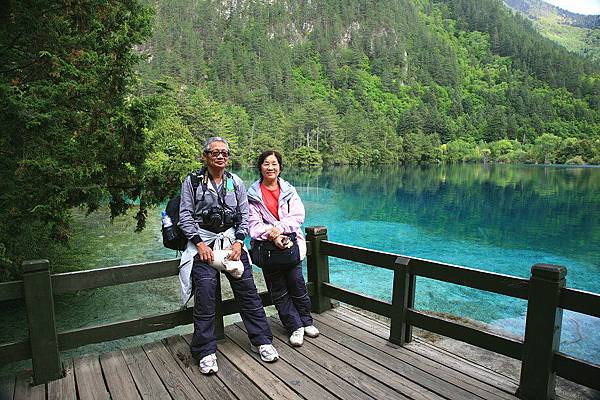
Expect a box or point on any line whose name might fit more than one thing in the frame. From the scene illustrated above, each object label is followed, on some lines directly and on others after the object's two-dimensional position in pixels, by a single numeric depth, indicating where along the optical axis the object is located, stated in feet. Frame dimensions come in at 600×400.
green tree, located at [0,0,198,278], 15.62
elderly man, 10.96
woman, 12.27
